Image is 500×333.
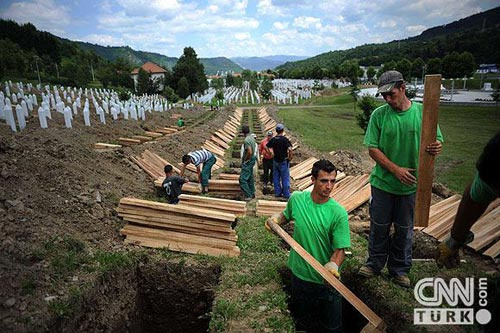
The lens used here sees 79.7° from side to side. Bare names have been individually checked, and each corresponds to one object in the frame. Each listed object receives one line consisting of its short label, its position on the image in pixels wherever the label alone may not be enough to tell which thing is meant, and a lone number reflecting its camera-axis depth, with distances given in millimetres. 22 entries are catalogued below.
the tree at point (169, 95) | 40362
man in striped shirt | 7704
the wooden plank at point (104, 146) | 10289
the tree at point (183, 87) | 48259
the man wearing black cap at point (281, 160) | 7621
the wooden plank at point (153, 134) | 14355
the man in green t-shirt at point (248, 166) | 7656
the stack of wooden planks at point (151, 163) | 9219
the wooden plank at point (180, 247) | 4902
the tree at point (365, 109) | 18719
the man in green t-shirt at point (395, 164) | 3266
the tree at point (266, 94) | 46409
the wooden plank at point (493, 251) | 4621
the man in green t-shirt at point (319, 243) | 2932
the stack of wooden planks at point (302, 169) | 9992
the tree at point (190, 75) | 50031
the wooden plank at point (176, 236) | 4980
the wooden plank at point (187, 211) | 4992
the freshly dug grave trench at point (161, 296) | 4344
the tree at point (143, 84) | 49256
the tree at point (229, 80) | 82756
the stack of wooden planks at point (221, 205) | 6062
